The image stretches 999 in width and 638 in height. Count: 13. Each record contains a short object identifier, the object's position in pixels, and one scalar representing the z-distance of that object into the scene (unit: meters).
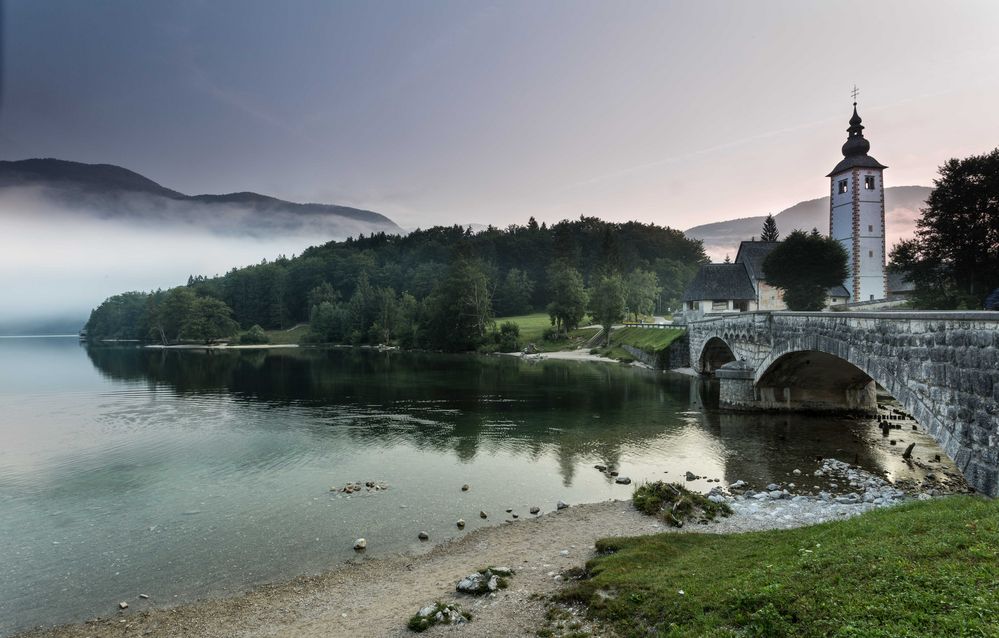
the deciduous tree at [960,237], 46.03
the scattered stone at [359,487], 24.89
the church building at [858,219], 77.06
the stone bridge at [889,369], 16.77
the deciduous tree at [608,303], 101.50
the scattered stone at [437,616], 12.52
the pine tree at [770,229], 146.84
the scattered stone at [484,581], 14.20
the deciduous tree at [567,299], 113.44
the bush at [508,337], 116.94
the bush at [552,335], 116.22
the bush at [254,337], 179.00
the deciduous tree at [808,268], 70.50
